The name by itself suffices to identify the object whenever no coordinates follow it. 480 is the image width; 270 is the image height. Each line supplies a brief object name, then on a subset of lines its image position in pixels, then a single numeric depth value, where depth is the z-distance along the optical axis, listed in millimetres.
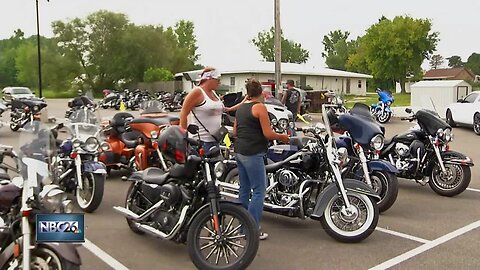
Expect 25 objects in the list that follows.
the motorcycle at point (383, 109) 20703
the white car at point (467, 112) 16797
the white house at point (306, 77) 45188
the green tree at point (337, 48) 104812
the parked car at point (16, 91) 38438
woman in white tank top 5930
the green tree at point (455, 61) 121156
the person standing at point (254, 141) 5047
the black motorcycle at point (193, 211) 4547
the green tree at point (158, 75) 54562
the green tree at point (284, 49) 94562
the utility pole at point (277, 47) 18781
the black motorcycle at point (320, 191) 5551
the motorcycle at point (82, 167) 6723
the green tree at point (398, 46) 57031
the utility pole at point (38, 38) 36850
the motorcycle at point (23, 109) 14398
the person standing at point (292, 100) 14055
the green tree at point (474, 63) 102000
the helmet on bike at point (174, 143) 5074
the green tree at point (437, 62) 118525
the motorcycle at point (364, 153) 6617
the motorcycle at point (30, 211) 3498
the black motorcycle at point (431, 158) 7773
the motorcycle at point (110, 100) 33812
